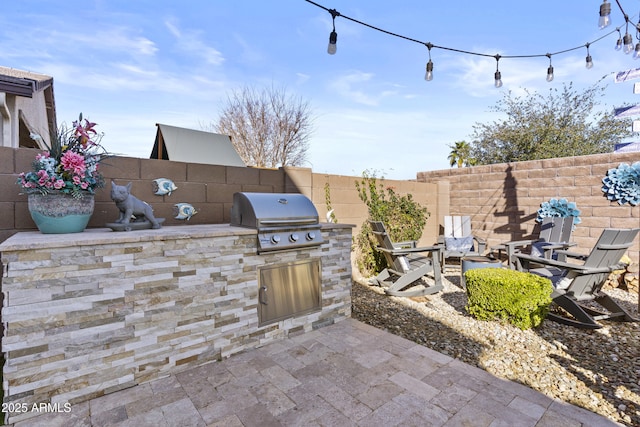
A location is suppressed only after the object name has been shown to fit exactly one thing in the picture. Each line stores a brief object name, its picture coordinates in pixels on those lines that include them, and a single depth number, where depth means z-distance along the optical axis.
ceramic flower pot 2.05
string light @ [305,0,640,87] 3.41
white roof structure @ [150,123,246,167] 6.33
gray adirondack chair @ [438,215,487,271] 5.51
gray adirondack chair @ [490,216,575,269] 4.50
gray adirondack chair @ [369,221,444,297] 4.12
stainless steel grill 2.54
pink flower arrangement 2.04
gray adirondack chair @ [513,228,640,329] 3.03
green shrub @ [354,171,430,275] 5.14
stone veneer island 1.72
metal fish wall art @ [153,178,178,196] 2.98
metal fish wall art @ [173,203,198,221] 3.10
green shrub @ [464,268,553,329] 3.00
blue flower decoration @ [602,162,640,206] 4.40
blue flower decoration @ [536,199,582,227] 5.00
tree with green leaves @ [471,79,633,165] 10.42
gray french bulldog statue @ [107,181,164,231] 2.35
